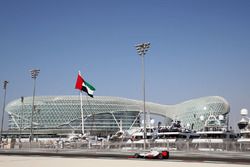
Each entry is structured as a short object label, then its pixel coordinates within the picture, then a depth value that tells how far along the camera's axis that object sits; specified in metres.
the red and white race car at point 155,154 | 28.54
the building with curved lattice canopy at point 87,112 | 175.00
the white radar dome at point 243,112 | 73.69
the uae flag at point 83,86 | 70.69
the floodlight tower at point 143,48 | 52.06
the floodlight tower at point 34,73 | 68.32
